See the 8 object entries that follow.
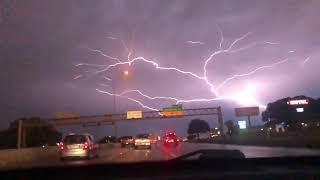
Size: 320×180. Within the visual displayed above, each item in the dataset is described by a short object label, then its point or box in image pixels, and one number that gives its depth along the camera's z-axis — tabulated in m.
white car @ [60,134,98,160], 16.43
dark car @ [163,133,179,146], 34.13
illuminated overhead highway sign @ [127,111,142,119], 50.40
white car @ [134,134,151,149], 29.43
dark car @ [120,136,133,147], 35.72
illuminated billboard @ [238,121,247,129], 50.95
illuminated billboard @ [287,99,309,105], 63.53
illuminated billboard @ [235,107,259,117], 50.76
